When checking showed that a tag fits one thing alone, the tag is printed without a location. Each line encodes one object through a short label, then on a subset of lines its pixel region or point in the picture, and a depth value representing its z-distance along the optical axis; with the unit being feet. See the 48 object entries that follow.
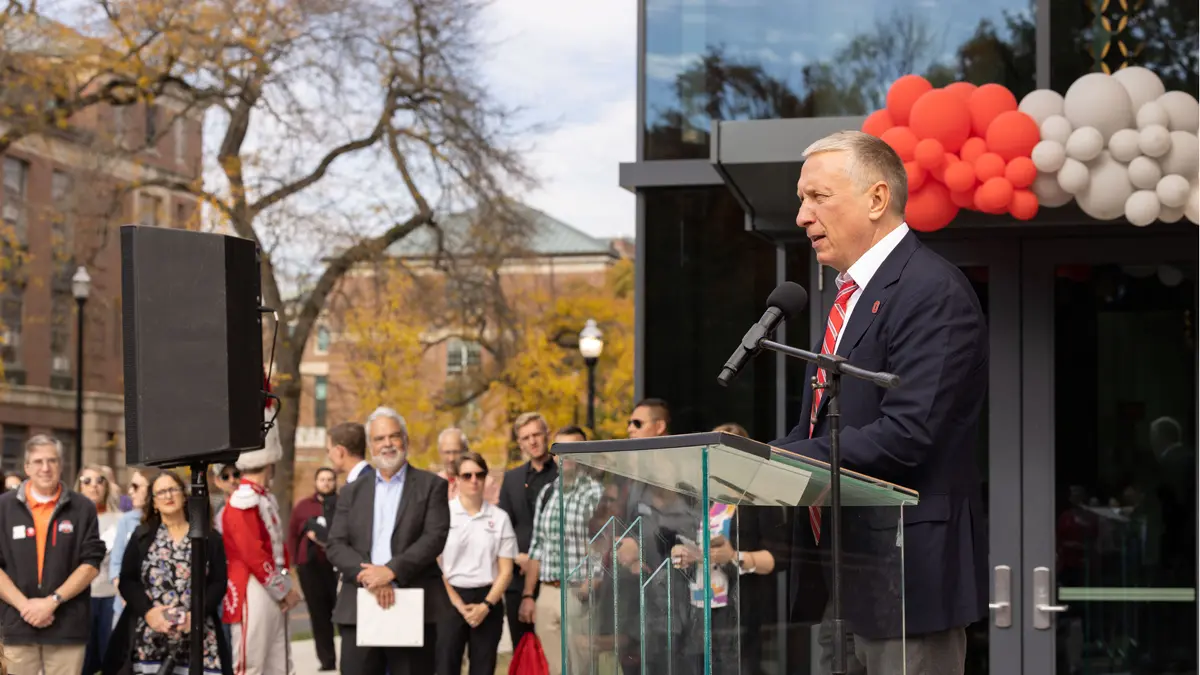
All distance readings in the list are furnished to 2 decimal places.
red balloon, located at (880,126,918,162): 25.98
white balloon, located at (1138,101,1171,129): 25.48
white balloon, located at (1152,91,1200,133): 25.55
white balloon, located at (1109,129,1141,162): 25.52
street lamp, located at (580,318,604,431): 83.76
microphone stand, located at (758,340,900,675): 11.38
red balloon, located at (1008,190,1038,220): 25.58
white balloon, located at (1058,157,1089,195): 25.43
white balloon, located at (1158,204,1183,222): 25.54
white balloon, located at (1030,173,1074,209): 25.80
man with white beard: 31.83
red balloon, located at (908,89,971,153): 25.82
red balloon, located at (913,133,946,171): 25.66
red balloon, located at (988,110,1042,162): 25.66
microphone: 12.24
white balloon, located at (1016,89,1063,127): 26.18
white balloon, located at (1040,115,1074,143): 25.82
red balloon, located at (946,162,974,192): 25.54
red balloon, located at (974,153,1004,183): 25.58
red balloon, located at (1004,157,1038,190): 25.45
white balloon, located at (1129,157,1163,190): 25.31
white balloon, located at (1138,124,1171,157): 25.27
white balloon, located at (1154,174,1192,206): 25.14
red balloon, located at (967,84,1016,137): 26.12
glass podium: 11.51
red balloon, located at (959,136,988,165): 25.89
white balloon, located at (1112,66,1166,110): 25.89
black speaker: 22.58
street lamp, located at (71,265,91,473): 82.07
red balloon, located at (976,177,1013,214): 25.40
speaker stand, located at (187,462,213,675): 21.97
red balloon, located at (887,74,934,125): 26.37
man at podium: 11.93
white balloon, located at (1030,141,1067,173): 25.49
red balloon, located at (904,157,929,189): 25.85
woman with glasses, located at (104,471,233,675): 32.14
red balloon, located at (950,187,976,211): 25.86
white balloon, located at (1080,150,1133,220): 25.44
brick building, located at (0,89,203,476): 86.89
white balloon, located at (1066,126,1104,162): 25.45
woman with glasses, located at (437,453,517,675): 35.50
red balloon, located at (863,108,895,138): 26.53
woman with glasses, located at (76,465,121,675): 41.52
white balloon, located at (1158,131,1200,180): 25.44
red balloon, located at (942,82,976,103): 26.25
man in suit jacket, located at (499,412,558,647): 38.93
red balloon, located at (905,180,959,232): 25.95
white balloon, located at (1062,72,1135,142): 25.68
